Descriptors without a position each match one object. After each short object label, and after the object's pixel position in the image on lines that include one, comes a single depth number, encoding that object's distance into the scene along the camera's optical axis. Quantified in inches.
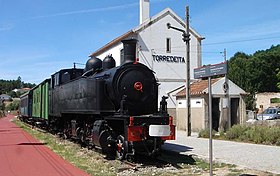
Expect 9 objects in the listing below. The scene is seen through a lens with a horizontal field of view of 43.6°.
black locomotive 426.3
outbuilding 889.5
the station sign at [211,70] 275.9
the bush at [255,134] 581.6
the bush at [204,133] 728.2
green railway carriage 875.0
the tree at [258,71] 2429.5
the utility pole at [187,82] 764.0
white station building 1131.3
